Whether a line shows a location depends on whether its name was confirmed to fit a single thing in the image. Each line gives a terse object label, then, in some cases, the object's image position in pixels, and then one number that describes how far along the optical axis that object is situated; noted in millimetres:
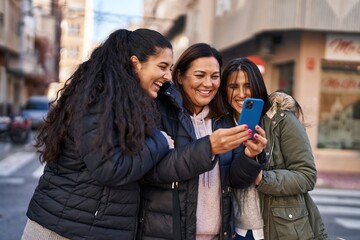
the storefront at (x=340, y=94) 12758
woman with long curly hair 1853
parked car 24691
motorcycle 17844
